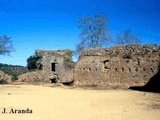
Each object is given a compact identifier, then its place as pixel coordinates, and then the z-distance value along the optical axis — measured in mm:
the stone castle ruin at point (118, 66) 18500
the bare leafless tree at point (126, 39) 41125
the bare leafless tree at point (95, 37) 37406
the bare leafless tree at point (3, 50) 26305
